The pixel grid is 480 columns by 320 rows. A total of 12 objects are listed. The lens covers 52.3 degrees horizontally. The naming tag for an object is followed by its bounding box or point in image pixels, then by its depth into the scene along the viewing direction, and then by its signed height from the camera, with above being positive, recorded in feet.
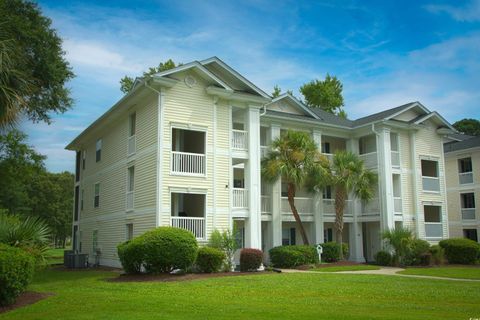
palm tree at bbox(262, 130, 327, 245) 87.76 +11.95
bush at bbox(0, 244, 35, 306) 39.95 -3.51
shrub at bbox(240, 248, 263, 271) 74.28 -4.78
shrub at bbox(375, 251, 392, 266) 92.73 -6.02
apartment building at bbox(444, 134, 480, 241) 126.56 +10.36
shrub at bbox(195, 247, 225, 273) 68.69 -4.35
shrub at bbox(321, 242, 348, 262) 91.20 -4.67
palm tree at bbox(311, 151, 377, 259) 94.68 +8.92
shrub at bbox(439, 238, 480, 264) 94.27 -4.89
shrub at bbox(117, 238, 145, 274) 62.18 -3.42
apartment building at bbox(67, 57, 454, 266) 76.59 +11.48
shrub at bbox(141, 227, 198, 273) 61.72 -2.64
